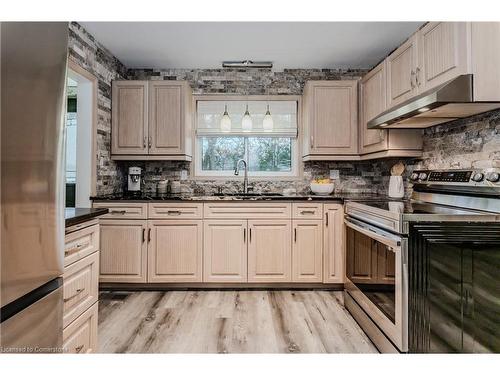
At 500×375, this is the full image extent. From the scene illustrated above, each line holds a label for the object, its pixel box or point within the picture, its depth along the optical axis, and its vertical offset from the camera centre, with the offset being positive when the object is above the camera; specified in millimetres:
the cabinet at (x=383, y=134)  3016 +523
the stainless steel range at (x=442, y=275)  1649 -447
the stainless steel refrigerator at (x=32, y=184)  750 +9
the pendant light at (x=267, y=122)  3697 +755
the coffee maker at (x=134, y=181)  3738 +81
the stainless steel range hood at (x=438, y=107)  1804 +537
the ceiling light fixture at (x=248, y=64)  3588 +1371
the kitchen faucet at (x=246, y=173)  3898 +191
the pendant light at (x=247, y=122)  3658 +746
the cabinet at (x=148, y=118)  3578 +767
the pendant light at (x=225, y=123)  3724 +747
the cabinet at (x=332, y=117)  3574 +788
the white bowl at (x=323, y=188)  3627 +14
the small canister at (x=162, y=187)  3773 +13
